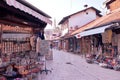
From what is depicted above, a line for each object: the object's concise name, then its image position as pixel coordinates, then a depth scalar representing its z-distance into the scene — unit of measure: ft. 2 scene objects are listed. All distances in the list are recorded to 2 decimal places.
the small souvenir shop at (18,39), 8.95
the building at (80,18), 47.82
